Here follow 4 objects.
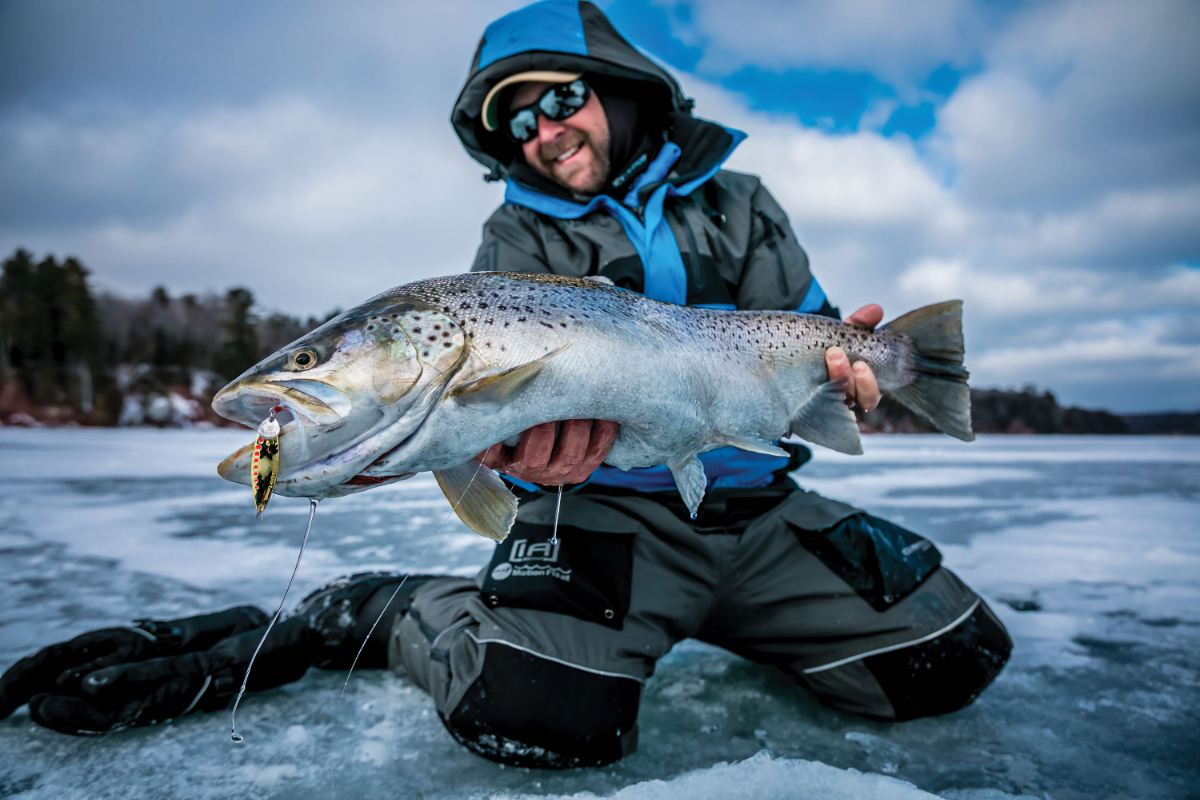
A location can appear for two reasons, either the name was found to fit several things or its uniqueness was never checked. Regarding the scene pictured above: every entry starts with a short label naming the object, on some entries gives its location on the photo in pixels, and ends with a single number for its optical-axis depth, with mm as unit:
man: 634
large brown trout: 465
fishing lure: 442
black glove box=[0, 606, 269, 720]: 638
